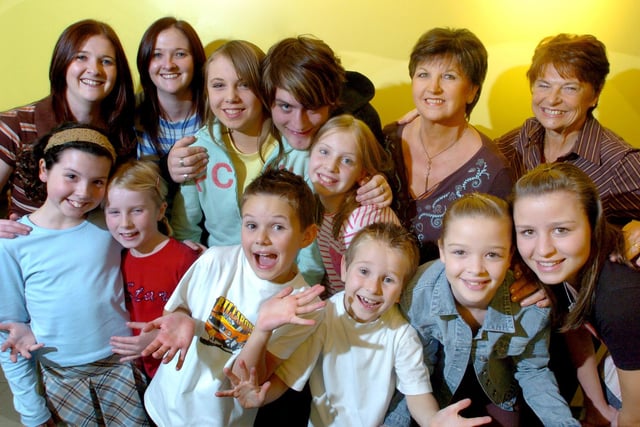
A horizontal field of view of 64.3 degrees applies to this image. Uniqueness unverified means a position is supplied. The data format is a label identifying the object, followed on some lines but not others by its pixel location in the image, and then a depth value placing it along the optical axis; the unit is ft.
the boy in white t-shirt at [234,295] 5.24
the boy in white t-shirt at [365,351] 5.16
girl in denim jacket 5.06
